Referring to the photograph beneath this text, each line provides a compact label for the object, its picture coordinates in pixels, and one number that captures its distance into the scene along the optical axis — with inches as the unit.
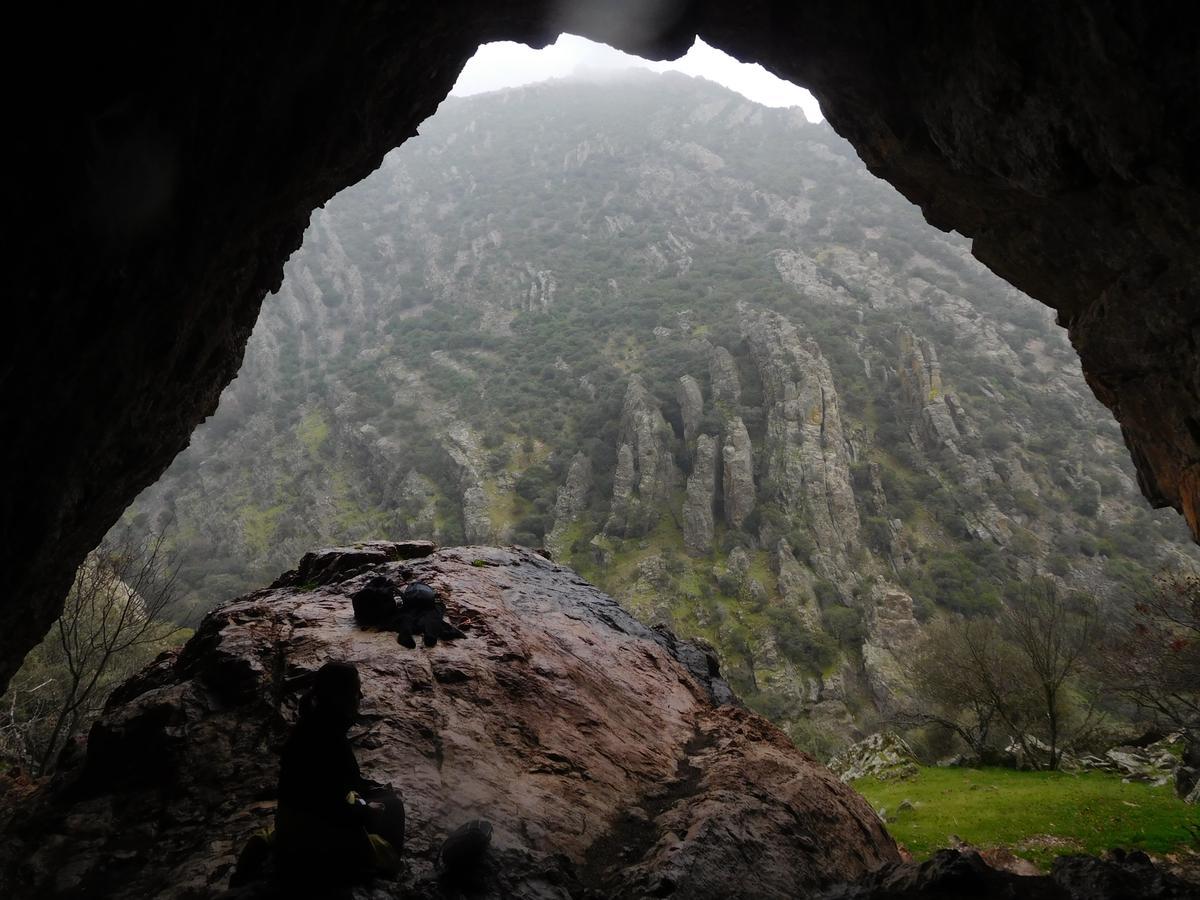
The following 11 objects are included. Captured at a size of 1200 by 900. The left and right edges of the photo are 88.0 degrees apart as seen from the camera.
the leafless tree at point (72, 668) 639.1
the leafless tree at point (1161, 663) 779.4
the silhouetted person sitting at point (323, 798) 185.6
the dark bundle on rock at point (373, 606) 422.3
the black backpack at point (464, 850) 223.5
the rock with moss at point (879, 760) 1010.7
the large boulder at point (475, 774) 248.1
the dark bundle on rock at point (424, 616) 404.5
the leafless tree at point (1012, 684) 1031.0
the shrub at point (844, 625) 1990.7
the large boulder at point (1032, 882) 217.6
